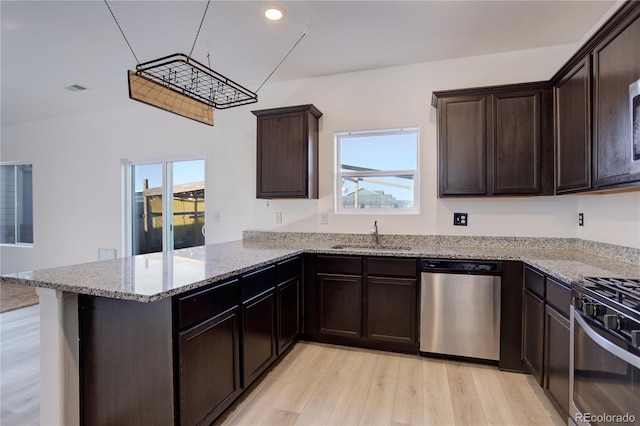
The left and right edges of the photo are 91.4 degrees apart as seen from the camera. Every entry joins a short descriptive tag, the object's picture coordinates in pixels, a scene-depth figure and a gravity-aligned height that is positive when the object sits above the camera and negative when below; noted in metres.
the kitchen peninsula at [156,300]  1.48 -0.46
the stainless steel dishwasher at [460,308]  2.45 -0.77
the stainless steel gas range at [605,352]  1.17 -0.60
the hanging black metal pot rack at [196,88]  1.76 +0.80
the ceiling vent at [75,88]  3.74 +1.52
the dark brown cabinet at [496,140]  2.57 +0.61
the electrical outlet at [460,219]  3.00 -0.07
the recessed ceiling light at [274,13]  2.27 +1.48
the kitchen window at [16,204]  5.34 +0.15
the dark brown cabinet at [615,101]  1.63 +0.64
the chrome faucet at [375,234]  3.19 -0.23
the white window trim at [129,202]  4.35 +0.14
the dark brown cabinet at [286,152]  3.16 +0.62
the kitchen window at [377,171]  3.25 +0.44
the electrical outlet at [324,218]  3.44 -0.07
